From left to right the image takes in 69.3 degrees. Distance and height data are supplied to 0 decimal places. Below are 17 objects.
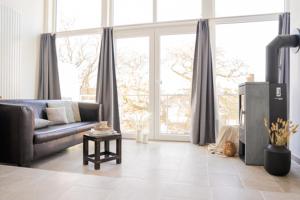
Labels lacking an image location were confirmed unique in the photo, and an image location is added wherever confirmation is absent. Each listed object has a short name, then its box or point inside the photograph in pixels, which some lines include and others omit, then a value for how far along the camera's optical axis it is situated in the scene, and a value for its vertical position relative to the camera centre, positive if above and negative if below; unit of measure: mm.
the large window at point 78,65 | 4867 +730
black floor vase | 2363 -679
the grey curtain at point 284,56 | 3548 +704
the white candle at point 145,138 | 4091 -766
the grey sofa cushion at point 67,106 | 3869 -159
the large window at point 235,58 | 3969 +760
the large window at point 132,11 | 4496 +1826
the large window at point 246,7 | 3910 +1694
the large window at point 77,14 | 4839 +1917
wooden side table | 2566 -672
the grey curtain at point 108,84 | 4430 +276
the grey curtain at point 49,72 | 4875 +566
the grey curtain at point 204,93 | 3965 +93
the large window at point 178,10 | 4242 +1766
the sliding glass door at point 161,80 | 4320 +359
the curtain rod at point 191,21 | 3888 +1471
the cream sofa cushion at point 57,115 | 3609 -306
